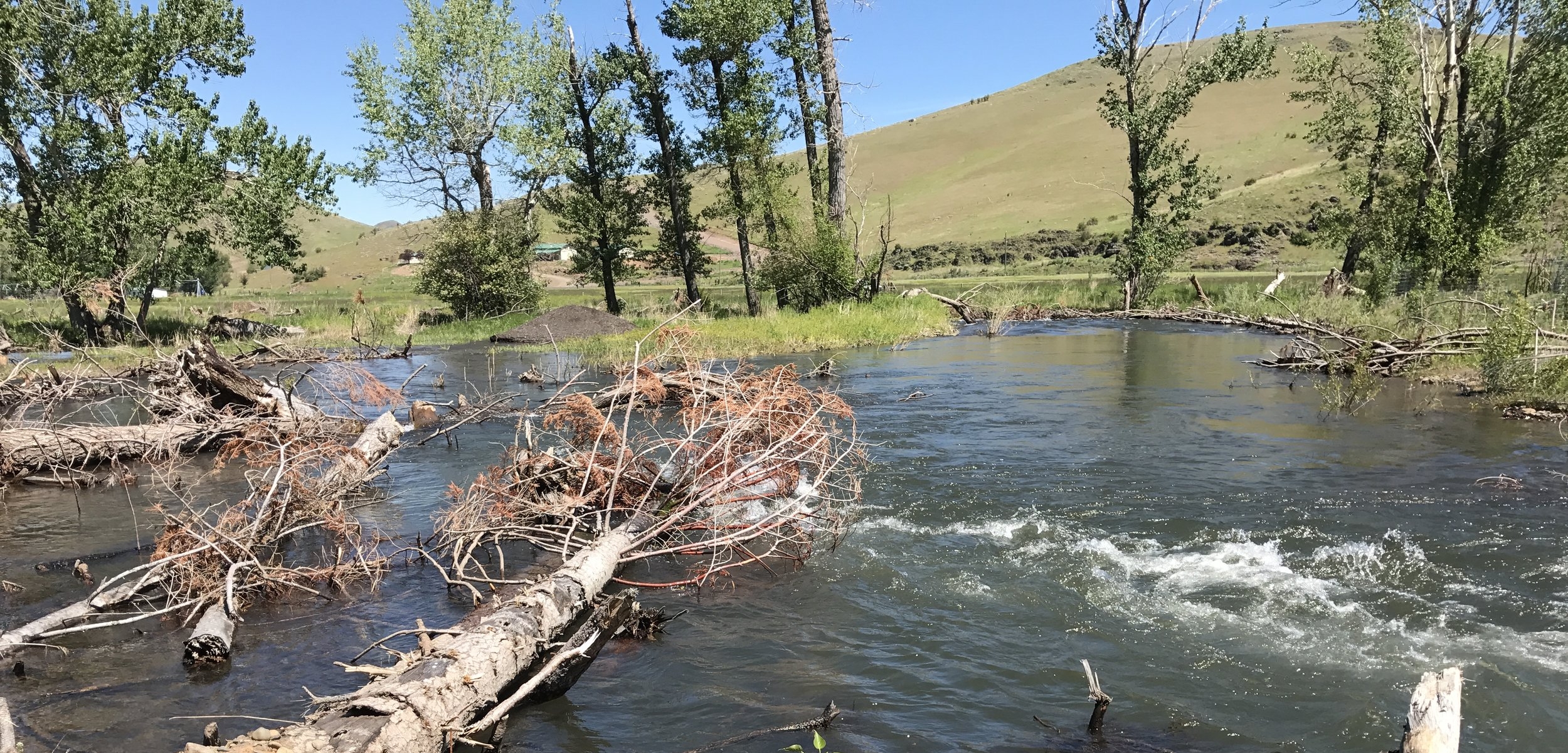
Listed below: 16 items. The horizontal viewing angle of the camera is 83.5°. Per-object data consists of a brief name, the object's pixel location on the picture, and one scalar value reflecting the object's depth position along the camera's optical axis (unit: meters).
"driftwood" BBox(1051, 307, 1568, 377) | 12.98
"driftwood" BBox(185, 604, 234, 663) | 5.22
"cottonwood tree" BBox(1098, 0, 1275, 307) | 26.05
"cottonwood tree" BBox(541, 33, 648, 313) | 30.64
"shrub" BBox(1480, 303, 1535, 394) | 11.47
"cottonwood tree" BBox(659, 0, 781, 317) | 25.23
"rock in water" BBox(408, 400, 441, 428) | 12.38
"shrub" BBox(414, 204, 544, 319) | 29.88
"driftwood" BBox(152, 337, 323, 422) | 10.66
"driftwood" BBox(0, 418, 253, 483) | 9.86
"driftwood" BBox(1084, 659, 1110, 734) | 3.85
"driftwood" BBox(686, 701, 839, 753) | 4.34
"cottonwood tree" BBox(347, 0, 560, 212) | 29.70
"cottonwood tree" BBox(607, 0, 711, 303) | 28.27
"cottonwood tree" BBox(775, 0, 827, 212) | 26.21
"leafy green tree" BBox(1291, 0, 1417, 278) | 22.41
